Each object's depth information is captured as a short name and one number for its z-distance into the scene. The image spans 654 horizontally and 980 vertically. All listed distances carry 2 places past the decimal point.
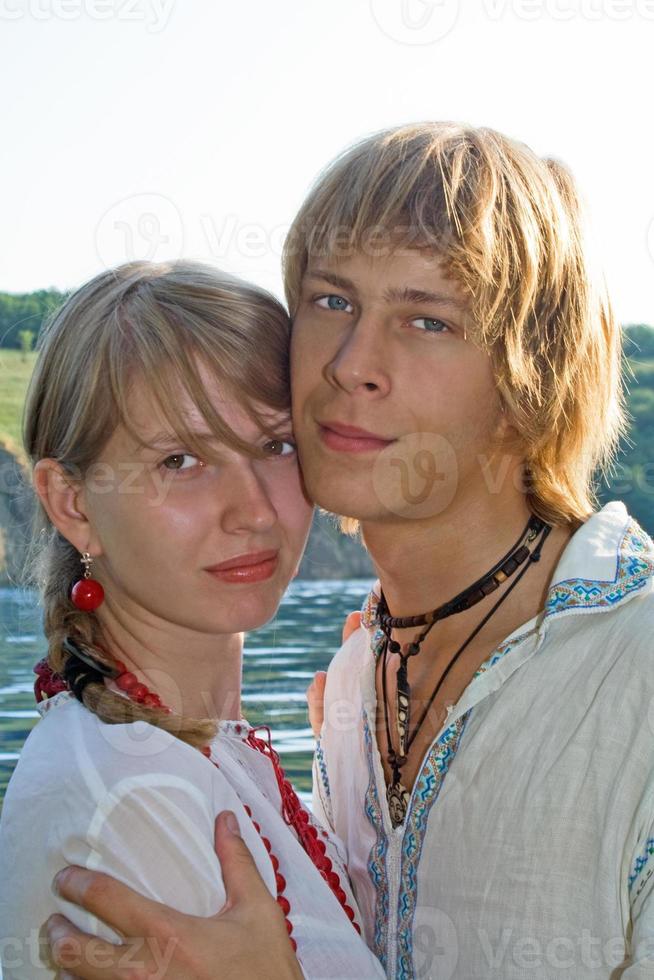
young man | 1.27
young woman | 1.22
